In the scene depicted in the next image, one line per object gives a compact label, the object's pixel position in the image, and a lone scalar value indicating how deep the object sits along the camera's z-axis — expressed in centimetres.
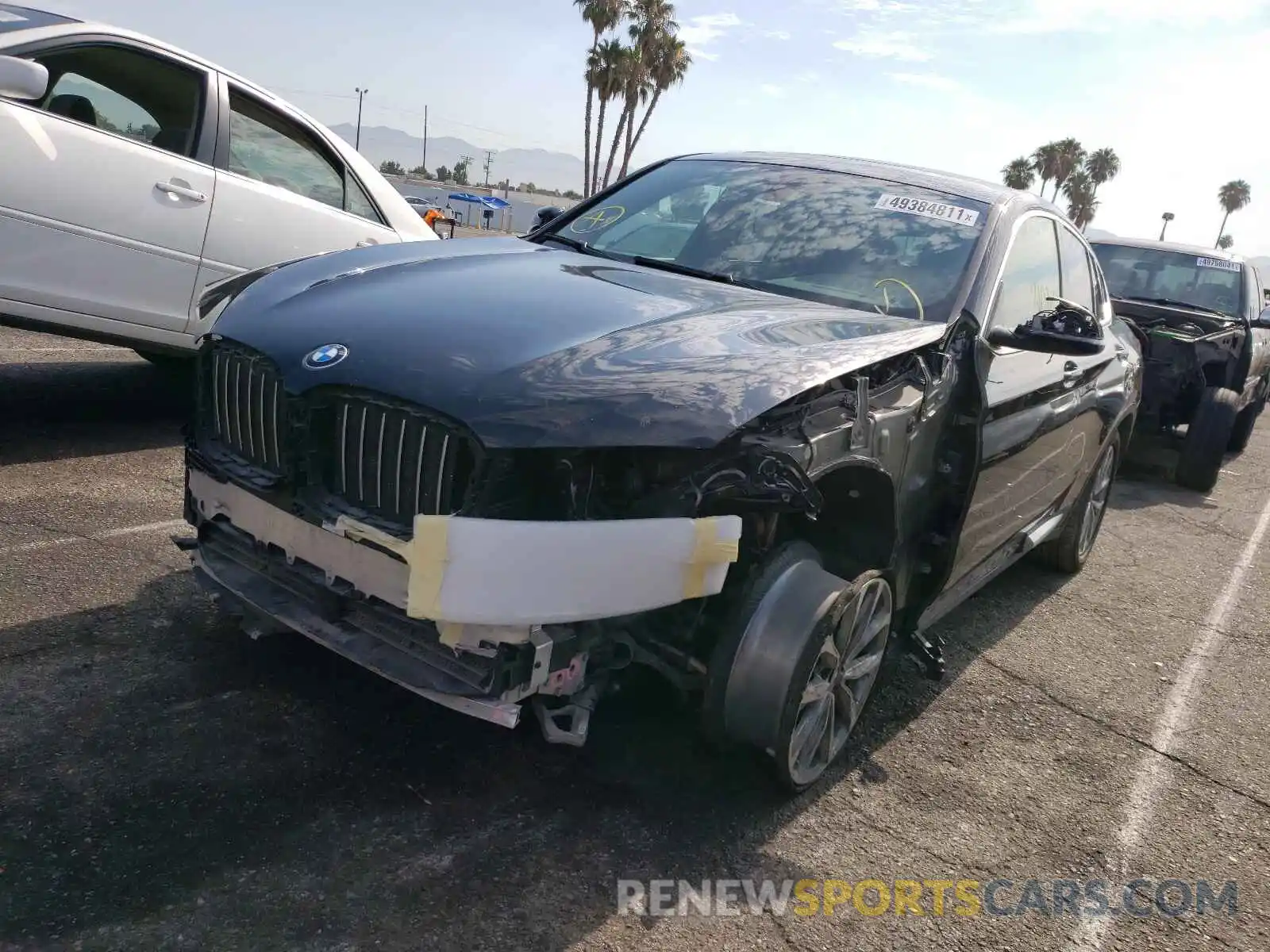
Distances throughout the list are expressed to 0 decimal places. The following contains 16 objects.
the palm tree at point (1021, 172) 6938
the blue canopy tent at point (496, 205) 5109
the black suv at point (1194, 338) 802
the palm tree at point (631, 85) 4378
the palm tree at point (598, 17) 4353
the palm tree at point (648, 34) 4438
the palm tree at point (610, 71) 4388
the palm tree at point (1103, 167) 7862
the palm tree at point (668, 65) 4506
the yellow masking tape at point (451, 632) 226
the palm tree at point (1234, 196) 9625
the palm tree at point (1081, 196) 7306
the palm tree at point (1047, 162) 6894
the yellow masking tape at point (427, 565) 212
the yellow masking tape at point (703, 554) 228
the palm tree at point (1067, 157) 6831
